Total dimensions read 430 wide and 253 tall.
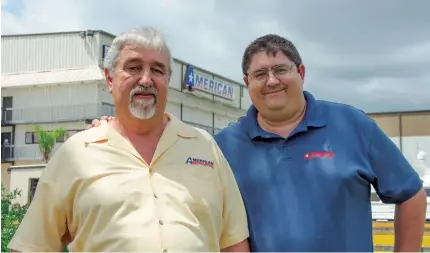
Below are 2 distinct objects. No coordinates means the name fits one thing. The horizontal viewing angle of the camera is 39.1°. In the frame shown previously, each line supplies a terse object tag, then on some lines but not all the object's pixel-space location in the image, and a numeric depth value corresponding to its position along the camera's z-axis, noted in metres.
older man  2.68
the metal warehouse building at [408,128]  11.46
